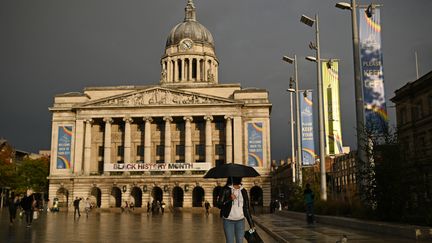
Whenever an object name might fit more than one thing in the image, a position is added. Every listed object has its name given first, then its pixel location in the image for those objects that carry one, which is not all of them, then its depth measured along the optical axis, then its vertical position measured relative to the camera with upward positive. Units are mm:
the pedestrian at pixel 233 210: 9680 -520
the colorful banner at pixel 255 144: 71938 +6228
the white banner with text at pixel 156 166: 70438 +2782
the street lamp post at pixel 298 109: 41538 +6459
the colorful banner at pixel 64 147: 74938 +6090
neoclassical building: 71188 +6718
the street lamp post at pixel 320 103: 29094 +5147
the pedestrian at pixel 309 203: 24172 -965
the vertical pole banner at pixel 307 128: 37000 +4381
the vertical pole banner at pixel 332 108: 29219 +4878
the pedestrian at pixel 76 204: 41534 -1665
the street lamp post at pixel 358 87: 20469 +4392
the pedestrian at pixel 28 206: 26317 -1187
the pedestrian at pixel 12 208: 28050 -1353
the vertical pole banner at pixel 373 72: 20156 +4886
